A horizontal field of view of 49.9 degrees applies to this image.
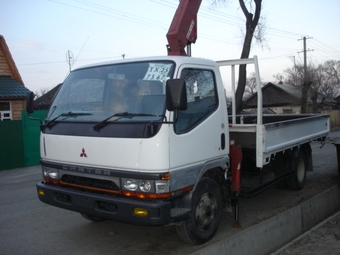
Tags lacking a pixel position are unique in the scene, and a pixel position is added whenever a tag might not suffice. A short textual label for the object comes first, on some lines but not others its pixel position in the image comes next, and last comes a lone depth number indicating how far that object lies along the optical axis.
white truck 4.03
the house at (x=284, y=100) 36.75
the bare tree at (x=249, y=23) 18.80
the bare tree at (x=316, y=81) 34.44
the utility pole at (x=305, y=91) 32.59
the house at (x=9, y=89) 16.56
